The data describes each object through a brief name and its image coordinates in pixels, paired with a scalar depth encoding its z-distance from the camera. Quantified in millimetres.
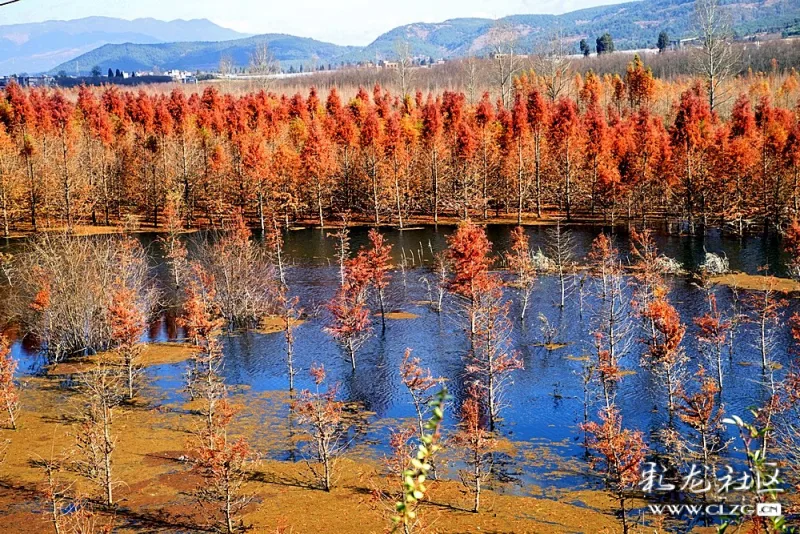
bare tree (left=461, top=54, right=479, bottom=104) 108500
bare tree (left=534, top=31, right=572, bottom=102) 101875
